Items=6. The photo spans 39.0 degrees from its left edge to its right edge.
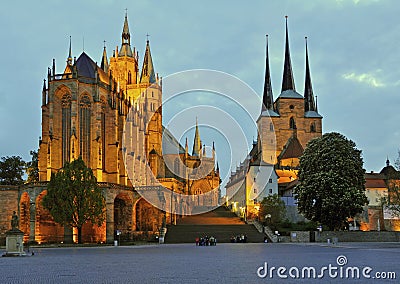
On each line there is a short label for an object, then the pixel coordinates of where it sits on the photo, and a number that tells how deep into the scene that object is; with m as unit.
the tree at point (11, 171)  75.12
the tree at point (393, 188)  55.94
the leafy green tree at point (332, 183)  52.69
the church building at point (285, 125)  104.69
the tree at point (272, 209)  70.25
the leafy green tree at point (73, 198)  51.78
